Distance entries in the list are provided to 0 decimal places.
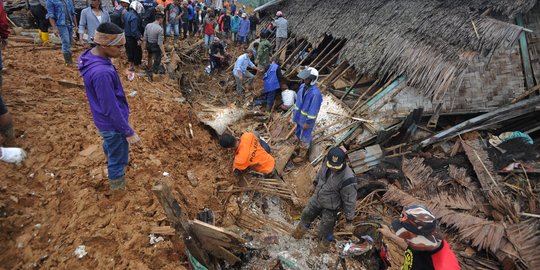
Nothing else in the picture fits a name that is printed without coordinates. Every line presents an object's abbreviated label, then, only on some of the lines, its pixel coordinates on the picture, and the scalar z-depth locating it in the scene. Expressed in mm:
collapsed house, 4625
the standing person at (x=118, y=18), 6865
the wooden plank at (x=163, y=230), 3064
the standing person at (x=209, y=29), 11742
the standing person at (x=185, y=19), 12500
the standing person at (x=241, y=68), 8648
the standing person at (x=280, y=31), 12109
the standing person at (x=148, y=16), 7902
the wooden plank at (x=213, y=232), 2957
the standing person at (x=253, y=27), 15375
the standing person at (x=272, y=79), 8227
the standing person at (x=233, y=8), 18756
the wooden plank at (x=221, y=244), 3070
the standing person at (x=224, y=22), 14555
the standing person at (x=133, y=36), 6441
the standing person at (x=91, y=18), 5531
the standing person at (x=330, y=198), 3572
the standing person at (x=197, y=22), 14130
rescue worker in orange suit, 4439
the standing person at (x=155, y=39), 6730
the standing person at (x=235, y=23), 14680
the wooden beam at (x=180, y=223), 2531
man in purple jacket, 2646
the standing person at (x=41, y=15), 7061
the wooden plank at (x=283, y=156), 6098
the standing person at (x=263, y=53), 9961
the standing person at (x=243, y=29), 14031
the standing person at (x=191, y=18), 13000
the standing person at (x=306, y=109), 5641
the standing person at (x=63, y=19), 5758
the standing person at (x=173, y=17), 11277
